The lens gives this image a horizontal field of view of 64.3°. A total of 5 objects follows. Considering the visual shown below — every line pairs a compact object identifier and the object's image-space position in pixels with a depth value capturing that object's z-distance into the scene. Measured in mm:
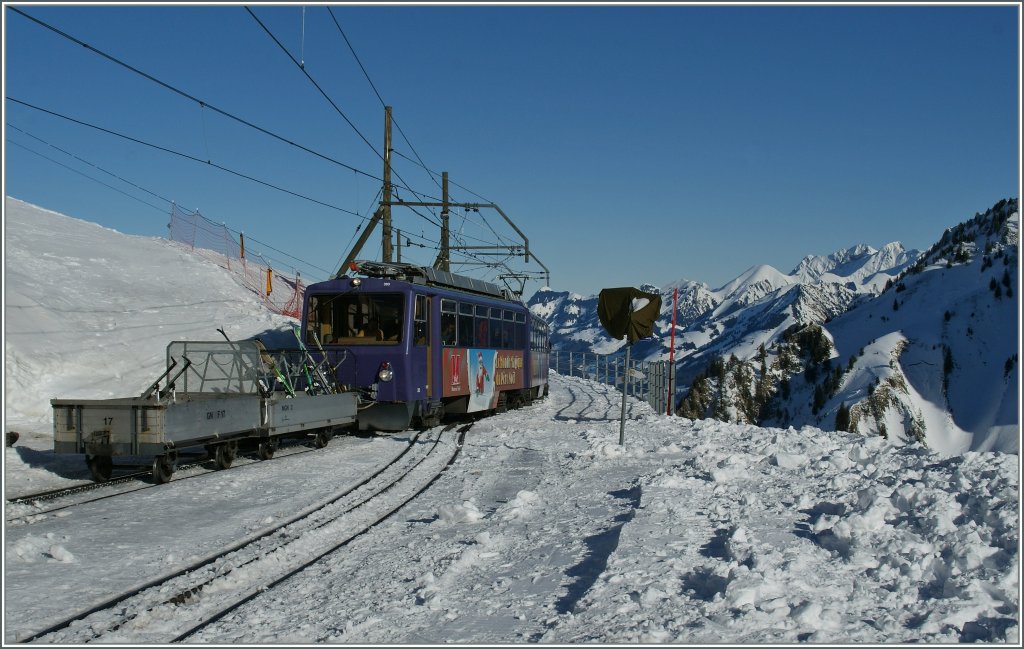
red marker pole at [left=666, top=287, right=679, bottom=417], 21078
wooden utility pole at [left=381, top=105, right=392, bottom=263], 25000
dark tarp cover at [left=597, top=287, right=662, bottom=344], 14664
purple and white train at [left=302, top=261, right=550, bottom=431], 16609
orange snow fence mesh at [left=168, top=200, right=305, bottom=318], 35781
